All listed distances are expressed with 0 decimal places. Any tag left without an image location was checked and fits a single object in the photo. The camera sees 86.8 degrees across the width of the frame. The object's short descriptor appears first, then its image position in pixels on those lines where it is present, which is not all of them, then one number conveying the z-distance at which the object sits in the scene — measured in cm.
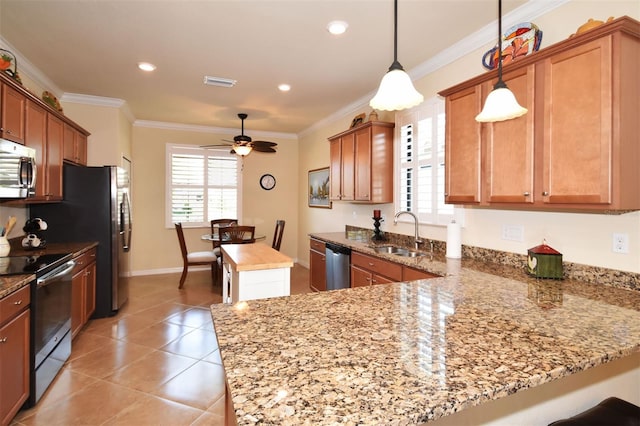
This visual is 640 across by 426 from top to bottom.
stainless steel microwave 248
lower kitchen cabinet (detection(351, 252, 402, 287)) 289
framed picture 583
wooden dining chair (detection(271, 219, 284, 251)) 563
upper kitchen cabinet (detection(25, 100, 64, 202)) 296
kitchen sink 340
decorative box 213
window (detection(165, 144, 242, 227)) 621
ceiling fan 496
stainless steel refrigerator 371
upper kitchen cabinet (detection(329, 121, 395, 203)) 395
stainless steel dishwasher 367
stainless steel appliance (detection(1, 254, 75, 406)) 221
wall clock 690
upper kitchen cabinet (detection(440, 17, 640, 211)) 168
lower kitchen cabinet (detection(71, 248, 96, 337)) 318
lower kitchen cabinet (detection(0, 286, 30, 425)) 188
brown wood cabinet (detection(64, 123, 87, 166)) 377
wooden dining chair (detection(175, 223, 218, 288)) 516
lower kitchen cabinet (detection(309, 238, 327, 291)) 432
